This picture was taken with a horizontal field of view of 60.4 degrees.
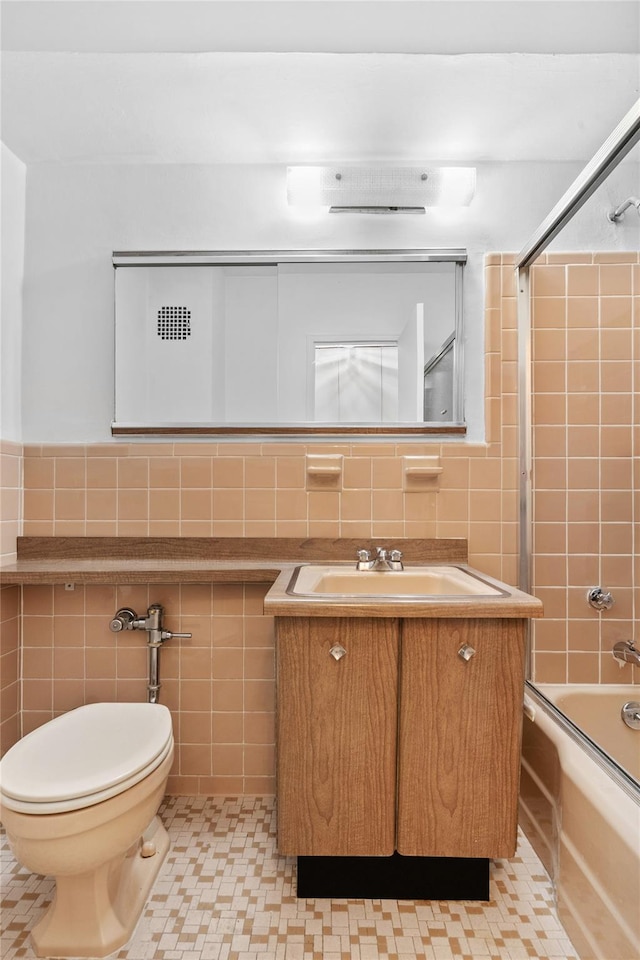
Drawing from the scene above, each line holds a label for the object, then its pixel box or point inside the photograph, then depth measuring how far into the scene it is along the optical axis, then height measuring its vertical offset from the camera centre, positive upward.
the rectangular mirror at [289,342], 1.88 +0.48
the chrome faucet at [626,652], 1.54 -0.48
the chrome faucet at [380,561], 1.73 -0.25
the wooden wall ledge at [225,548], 1.88 -0.23
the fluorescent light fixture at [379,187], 1.82 +0.99
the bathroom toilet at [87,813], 1.11 -0.69
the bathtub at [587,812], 1.08 -0.76
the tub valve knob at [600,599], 1.62 -0.34
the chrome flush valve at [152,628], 1.78 -0.48
